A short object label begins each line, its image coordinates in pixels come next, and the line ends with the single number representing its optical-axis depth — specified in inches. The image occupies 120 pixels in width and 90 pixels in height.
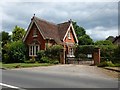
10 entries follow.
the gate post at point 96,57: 471.3
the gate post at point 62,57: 530.3
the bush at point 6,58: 649.6
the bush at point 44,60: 559.7
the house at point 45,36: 667.4
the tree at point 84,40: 982.9
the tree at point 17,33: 1060.6
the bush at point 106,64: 434.3
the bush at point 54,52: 557.5
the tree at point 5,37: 1033.0
